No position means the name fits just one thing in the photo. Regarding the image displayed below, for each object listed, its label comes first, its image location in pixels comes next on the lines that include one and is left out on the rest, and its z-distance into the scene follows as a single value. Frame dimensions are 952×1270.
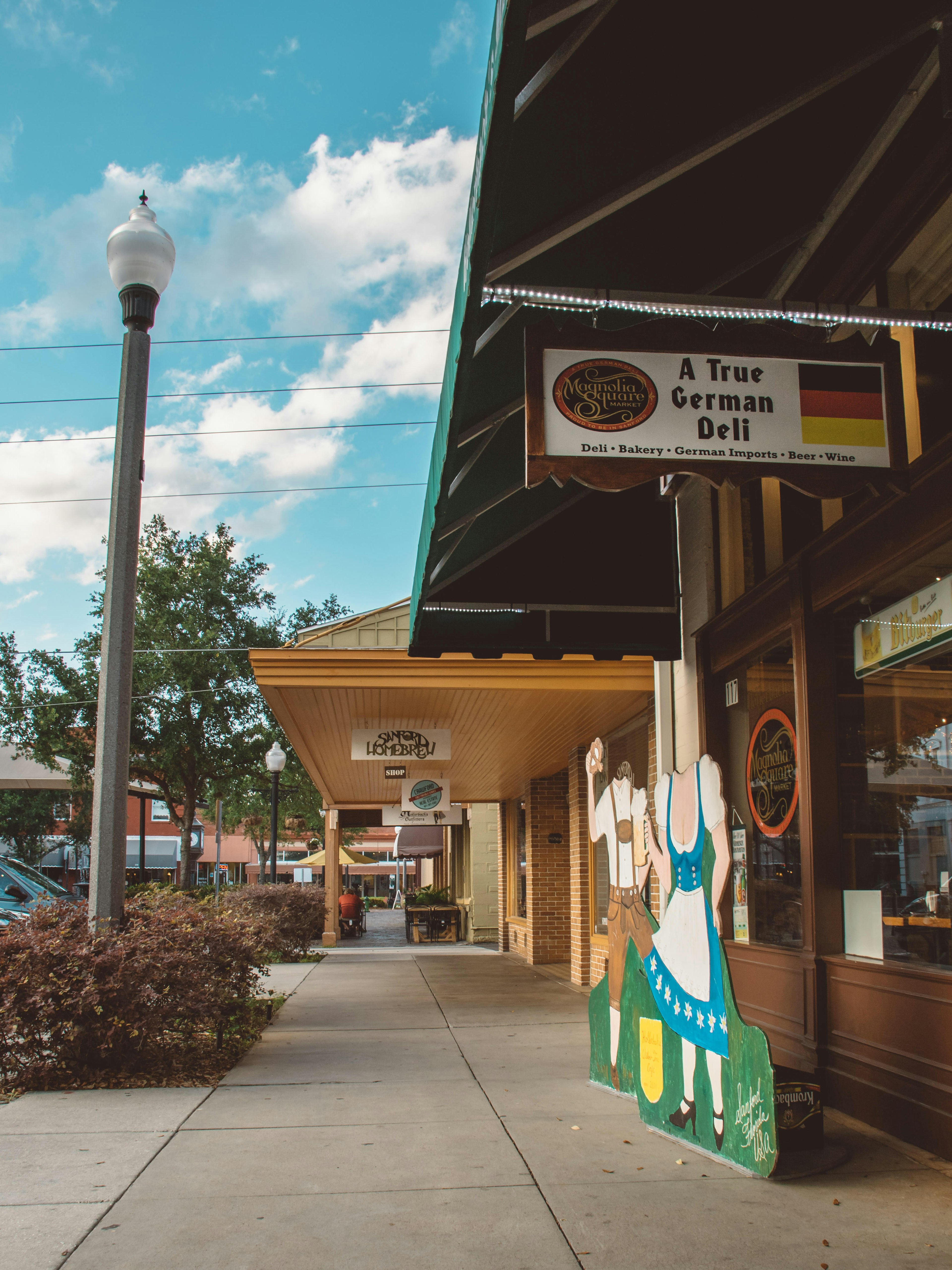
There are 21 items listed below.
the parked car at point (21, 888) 17.02
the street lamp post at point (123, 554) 7.24
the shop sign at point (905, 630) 5.25
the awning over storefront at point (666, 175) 3.86
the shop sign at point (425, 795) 15.68
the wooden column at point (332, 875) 21.31
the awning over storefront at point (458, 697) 9.89
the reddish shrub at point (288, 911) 16.97
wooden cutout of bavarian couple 4.65
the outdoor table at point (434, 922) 24.16
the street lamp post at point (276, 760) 20.58
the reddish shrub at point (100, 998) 6.69
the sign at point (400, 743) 11.88
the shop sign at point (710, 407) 4.22
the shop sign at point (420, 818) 15.75
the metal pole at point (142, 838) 15.86
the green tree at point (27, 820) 41.19
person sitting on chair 25.72
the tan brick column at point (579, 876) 13.34
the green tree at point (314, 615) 37.56
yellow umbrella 31.30
